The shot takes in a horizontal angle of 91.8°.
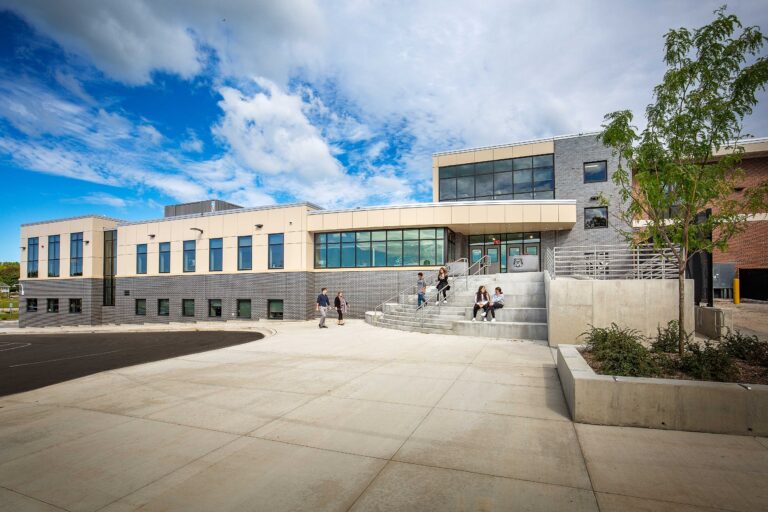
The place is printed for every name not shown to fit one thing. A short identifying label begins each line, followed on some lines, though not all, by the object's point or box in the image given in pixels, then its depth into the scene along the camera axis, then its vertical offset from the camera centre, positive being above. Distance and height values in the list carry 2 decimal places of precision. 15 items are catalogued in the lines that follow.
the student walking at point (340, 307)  19.72 -2.16
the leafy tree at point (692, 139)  6.68 +2.48
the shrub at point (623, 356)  5.68 -1.50
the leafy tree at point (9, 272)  98.50 -1.49
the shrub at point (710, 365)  5.35 -1.48
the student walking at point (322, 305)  17.88 -1.86
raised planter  4.81 -1.87
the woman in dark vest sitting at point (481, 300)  14.20 -1.30
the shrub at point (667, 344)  7.41 -1.56
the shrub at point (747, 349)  6.31 -1.47
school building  23.77 +1.94
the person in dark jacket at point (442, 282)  18.19 -0.79
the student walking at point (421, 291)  17.76 -1.20
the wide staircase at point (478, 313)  13.16 -2.00
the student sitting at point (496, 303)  14.43 -1.43
